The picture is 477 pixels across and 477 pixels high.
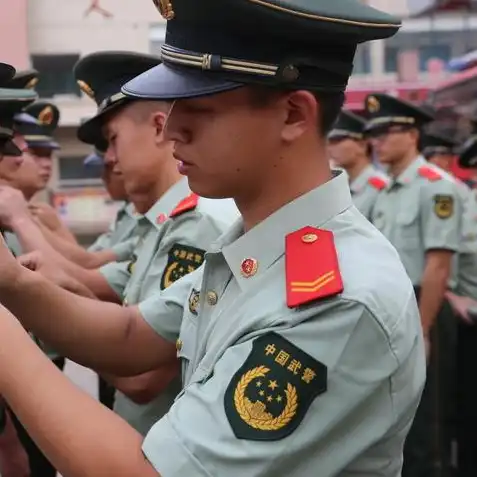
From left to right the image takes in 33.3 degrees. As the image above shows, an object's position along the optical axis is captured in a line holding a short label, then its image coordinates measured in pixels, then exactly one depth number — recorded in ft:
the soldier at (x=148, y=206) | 5.51
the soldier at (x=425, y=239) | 10.90
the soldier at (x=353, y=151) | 17.42
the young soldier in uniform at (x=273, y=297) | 3.05
